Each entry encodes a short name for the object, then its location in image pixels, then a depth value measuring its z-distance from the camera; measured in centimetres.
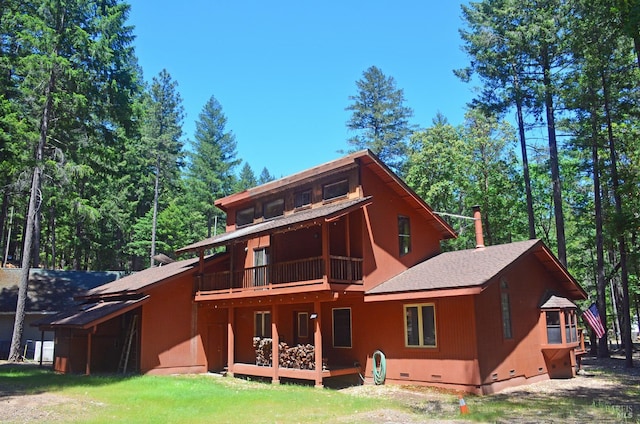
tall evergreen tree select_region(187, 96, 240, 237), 5225
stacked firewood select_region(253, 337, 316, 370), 1673
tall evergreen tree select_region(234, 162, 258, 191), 7306
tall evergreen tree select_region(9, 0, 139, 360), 2327
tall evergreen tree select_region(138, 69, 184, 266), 4669
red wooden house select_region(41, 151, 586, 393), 1520
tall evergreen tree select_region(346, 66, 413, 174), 4184
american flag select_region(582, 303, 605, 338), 2123
